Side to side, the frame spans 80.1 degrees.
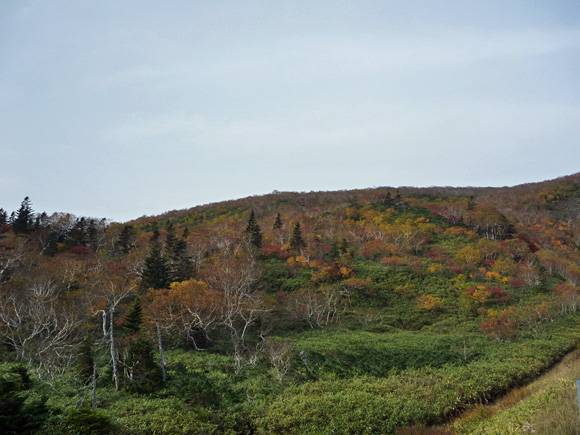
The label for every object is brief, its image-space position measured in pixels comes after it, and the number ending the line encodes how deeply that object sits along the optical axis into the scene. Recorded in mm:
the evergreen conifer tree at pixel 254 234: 52094
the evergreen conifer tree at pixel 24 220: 53853
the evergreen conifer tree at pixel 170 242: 45319
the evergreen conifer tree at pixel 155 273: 32750
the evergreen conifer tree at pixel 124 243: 51438
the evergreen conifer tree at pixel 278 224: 63594
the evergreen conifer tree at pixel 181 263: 35612
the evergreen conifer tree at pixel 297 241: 51694
